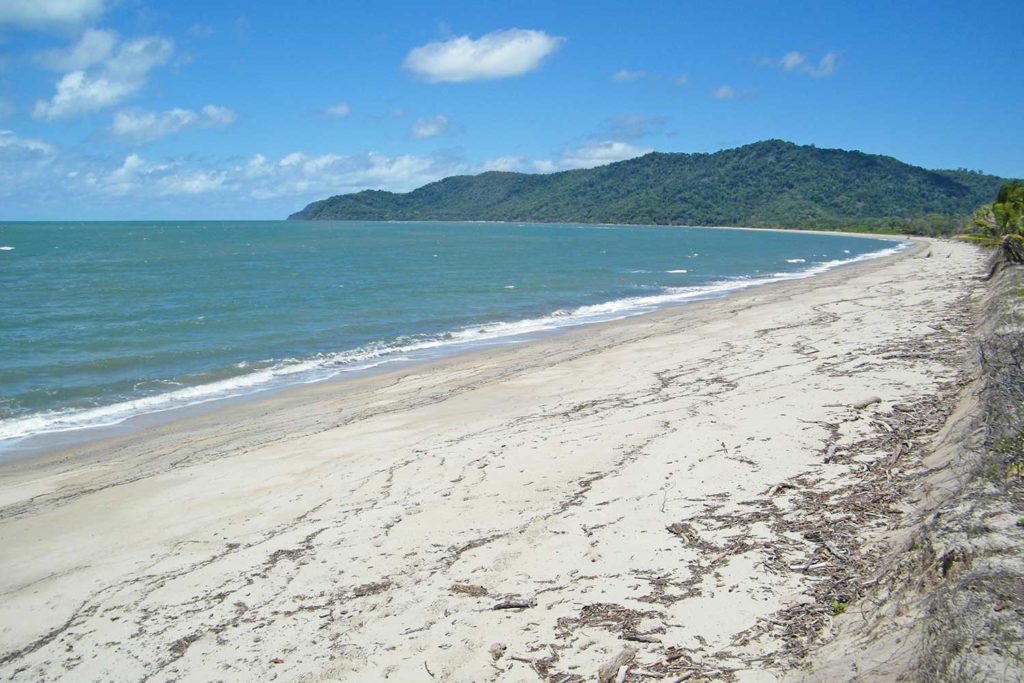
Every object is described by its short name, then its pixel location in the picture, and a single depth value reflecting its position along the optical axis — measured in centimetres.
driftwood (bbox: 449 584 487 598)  532
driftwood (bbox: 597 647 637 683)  413
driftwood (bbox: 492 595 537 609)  507
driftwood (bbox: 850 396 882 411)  893
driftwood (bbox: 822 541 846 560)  510
